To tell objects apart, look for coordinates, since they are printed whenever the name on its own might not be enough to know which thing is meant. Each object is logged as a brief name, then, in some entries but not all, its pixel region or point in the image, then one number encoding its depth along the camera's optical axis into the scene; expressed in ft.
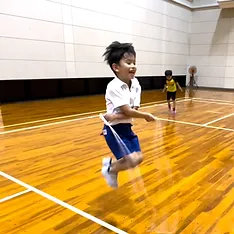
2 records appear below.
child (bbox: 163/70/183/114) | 18.53
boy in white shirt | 5.24
